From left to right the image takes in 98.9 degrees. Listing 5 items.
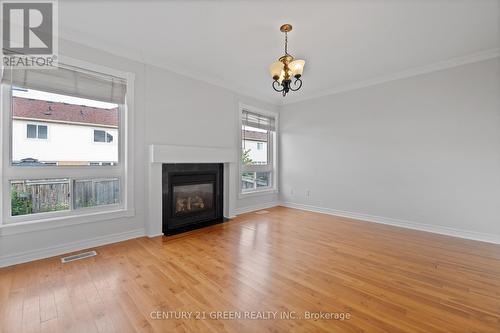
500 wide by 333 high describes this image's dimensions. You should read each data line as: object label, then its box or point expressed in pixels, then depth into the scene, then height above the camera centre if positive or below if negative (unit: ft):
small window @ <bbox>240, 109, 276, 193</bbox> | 16.61 +1.15
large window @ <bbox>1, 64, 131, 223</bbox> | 8.12 +0.95
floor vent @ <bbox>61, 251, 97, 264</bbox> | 8.28 -3.66
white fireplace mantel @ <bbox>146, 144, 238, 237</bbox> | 10.88 +0.22
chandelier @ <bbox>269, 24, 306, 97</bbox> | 8.53 +3.94
